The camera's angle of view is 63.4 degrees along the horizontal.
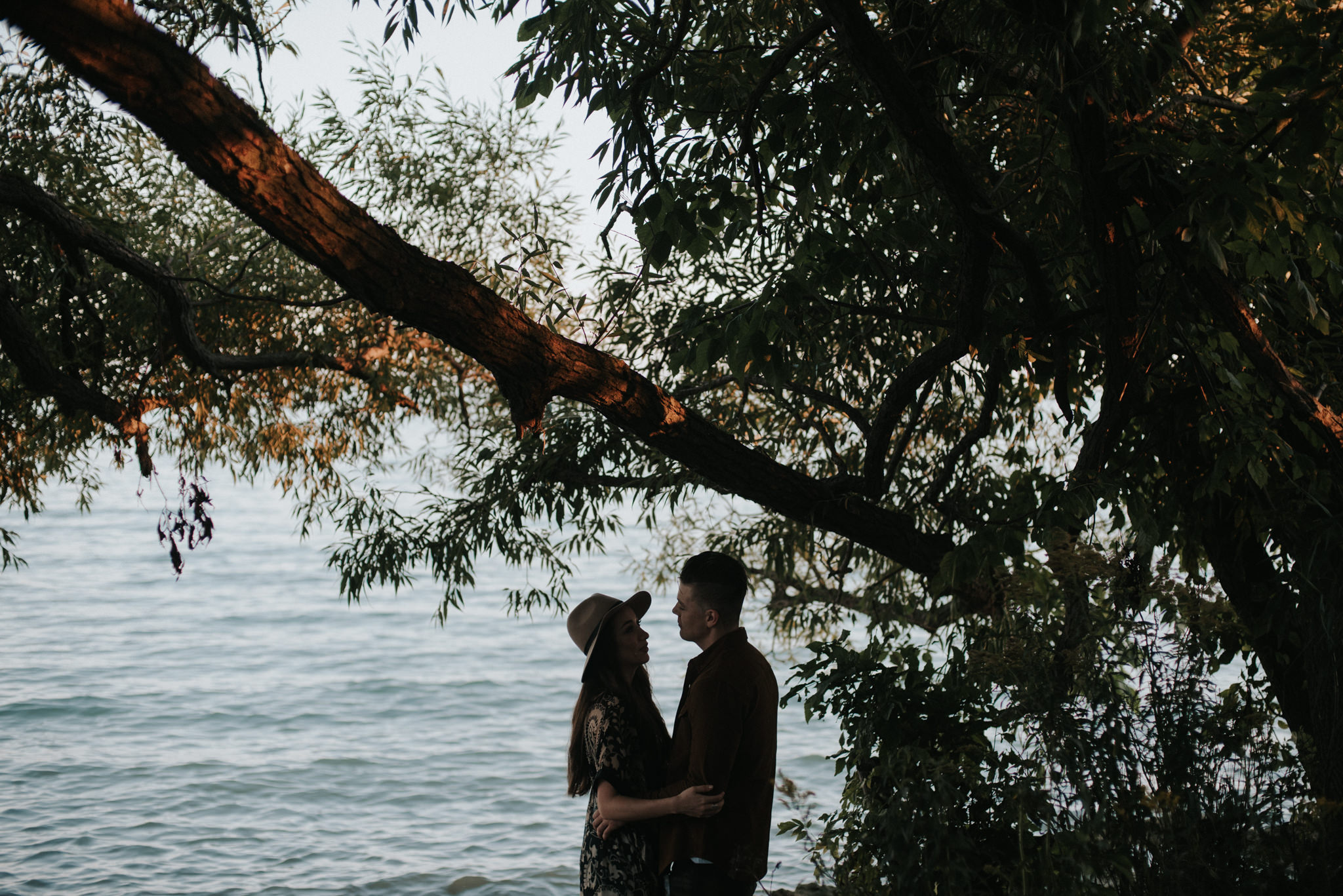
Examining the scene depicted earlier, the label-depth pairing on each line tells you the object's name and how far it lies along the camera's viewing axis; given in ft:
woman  10.37
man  9.98
